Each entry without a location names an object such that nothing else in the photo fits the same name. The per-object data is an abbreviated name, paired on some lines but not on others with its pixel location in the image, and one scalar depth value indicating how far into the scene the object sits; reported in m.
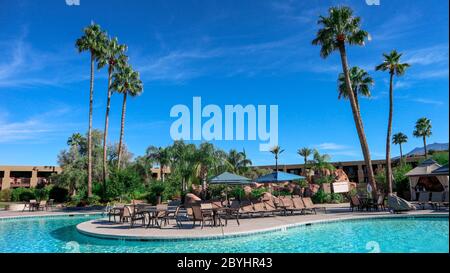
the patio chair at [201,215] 11.90
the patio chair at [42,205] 23.94
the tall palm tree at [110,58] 29.06
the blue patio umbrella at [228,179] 16.88
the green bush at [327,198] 24.69
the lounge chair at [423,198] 17.63
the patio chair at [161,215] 12.44
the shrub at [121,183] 25.70
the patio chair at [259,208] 15.44
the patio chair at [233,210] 13.18
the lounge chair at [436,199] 16.74
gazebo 23.61
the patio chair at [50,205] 25.15
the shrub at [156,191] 27.17
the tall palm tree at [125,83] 30.92
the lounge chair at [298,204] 16.53
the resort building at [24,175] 53.23
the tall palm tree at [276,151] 62.09
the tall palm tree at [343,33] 21.16
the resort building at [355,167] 58.69
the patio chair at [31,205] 23.12
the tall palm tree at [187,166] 30.75
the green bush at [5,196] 39.94
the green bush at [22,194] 38.23
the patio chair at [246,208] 15.09
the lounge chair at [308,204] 16.69
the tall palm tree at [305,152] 64.56
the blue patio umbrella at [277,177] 18.08
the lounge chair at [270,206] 15.85
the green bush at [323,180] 29.39
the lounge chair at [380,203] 17.33
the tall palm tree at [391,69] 24.22
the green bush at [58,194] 36.22
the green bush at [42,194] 35.34
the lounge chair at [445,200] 16.59
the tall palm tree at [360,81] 27.28
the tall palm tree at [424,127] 52.22
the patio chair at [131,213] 12.55
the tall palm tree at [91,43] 28.09
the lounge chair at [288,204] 16.33
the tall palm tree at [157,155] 59.13
